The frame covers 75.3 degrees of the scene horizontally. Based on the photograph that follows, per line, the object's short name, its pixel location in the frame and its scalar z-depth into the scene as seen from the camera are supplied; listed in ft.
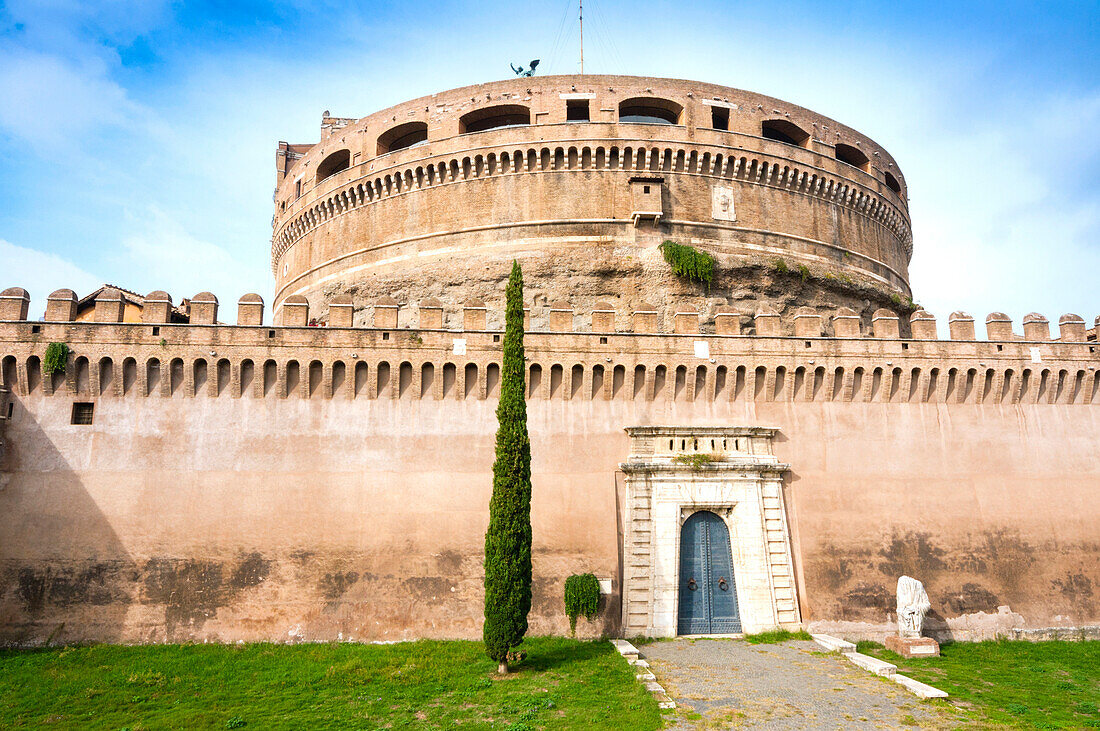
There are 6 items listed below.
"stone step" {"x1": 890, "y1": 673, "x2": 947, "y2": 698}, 39.61
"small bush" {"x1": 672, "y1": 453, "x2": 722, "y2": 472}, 55.93
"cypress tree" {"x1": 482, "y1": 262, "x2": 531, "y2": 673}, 44.01
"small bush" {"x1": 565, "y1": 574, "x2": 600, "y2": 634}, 51.93
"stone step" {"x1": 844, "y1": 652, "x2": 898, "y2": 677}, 44.11
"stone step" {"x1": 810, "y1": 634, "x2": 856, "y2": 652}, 49.26
